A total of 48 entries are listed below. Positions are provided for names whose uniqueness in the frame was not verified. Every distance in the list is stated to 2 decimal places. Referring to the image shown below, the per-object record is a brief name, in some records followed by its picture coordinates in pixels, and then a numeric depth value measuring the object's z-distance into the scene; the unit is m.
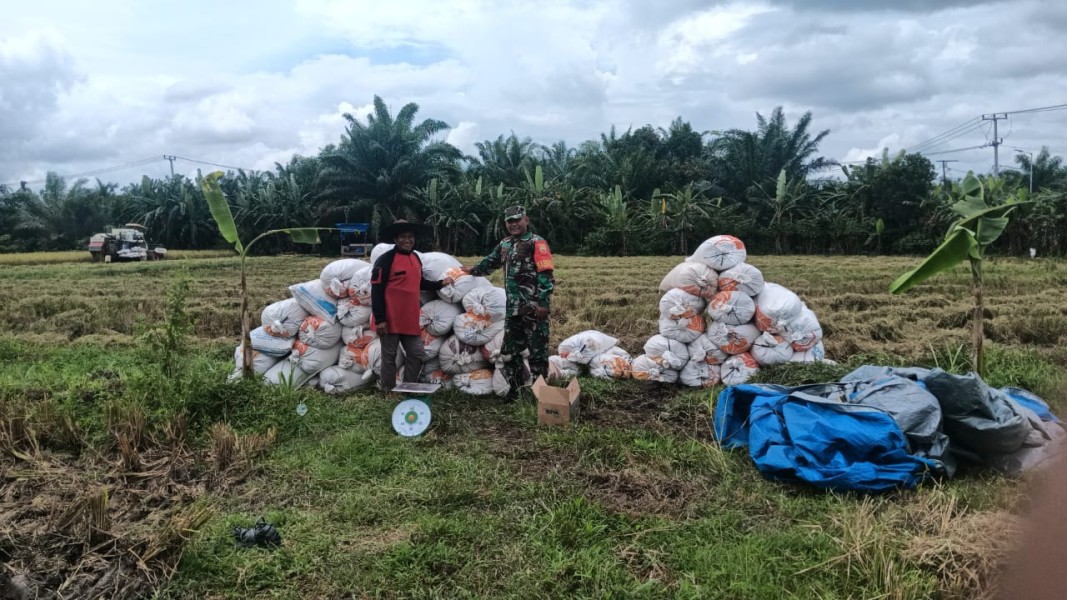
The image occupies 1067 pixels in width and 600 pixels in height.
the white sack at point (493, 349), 5.69
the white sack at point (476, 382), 5.66
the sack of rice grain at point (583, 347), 6.09
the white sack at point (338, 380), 5.71
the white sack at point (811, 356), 5.58
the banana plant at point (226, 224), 5.38
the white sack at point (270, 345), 5.79
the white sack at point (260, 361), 5.82
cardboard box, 4.73
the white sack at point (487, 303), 5.63
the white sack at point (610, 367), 6.00
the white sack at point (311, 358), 5.73
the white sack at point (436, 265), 5.76
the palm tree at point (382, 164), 28.38
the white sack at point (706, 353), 5.73
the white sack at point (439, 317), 5.71
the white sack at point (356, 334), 5.77
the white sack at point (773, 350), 5.55
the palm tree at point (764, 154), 30.41
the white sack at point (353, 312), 5.71
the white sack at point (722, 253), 5.64
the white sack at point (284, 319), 5.75
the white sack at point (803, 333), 5.54
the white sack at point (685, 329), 5.75
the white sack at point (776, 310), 5.49
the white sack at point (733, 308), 5.57
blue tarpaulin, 3.51
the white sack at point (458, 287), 5.68
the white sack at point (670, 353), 5.79
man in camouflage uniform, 5.49
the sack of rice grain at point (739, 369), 5.57
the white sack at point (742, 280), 5.59
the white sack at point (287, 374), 5.71
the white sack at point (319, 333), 5.69
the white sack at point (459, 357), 5.71
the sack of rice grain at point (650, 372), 5.86
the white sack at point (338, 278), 5.71
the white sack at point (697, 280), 5.67
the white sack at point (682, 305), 5.72
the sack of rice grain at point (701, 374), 5.74
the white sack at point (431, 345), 5.79
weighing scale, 4.61
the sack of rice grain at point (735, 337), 5.62
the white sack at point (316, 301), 5.73
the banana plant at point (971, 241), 4.19
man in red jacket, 5.38
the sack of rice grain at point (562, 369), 5.94
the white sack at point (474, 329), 5.63
